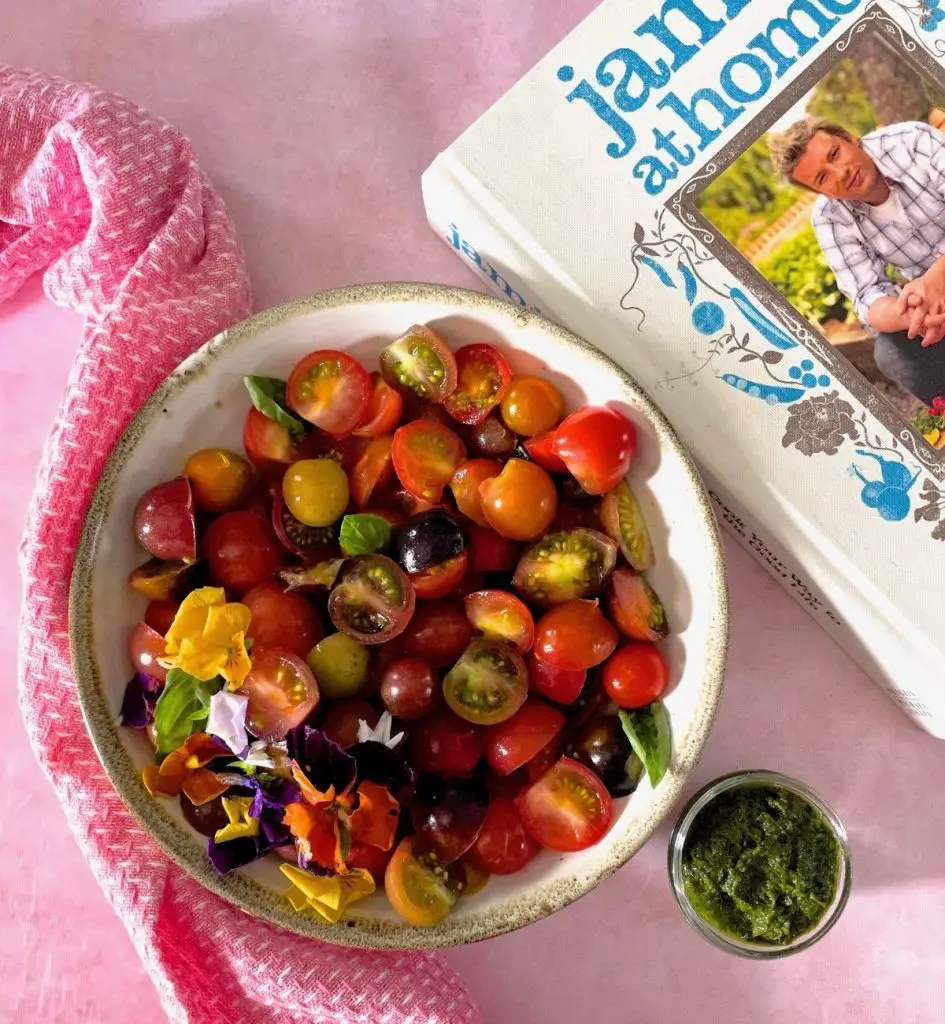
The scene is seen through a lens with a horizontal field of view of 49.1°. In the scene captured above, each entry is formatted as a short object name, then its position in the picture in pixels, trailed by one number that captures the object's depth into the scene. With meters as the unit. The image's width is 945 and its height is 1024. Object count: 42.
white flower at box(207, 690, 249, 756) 0.77
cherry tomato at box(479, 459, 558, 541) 0.82
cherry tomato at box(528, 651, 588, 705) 0.83
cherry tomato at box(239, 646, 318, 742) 0.78
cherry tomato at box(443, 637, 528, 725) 0.81
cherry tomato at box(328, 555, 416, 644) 0.80
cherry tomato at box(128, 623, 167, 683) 0.81
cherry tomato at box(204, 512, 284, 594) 0.84
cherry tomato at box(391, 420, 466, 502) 0.83
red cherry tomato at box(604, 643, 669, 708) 0.83
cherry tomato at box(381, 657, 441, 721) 0.80
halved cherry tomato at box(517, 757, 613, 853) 0.81
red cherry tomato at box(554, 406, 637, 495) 0.80
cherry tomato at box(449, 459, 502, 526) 0.85
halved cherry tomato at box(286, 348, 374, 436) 0.84
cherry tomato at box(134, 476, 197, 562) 0.82
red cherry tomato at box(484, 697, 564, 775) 0.82
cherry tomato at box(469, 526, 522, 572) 0.86
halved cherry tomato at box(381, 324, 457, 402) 0.84
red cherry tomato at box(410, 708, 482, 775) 0.83
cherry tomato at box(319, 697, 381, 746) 0.81
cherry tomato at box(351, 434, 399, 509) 0.86
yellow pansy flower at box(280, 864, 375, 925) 0.77
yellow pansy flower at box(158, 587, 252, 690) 0.77
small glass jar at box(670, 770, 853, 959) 0.89
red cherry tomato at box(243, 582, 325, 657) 0.82
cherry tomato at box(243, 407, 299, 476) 0.86
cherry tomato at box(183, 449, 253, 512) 0.85
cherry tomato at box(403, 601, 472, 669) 0.83
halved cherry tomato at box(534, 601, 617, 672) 0.82
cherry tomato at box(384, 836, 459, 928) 0.79
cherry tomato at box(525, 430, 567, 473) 0.84
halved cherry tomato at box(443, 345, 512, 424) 0.86
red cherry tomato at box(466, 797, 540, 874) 0.82
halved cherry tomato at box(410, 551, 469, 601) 0.81
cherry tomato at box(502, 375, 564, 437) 0.85
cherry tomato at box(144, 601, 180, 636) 0.84
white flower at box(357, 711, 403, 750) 0.80
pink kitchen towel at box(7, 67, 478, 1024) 0.88
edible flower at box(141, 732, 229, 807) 0.80
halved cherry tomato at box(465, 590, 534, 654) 0.82
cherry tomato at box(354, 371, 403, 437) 0.86
